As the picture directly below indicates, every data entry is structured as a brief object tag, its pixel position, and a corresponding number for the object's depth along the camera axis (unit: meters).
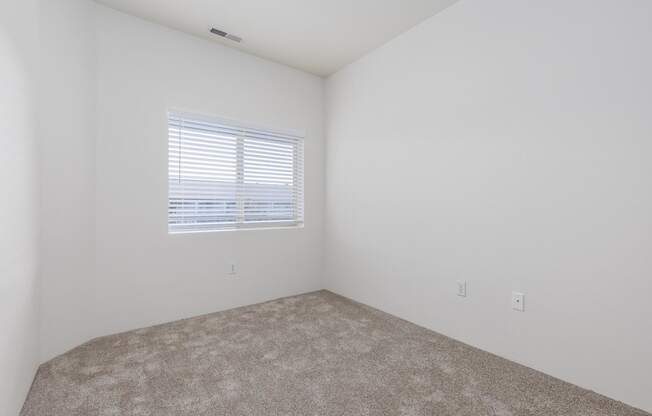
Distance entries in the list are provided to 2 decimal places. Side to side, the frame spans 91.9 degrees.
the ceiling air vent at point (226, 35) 2.70
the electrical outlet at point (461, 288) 2.34
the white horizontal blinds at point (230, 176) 2.79
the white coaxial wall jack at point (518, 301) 2.01
